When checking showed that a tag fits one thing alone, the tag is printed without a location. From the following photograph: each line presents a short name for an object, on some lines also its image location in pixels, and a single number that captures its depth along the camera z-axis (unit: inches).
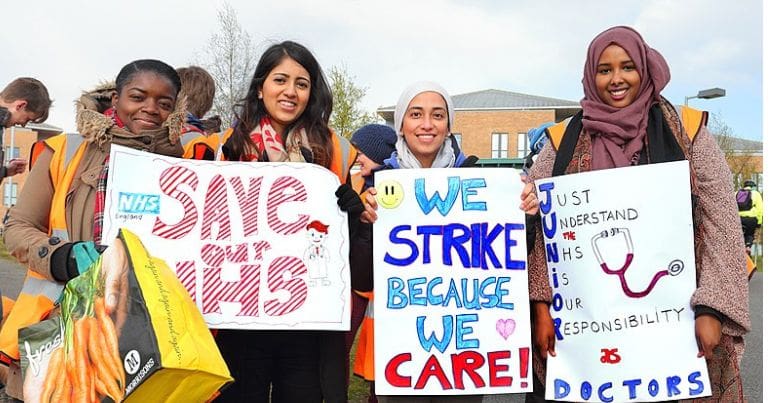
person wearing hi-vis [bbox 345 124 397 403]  117.1
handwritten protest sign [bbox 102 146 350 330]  110.4
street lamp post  849.2
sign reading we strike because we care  112.2
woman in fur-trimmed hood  104.2
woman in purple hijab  106.4
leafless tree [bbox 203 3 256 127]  617.4
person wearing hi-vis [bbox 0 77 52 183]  203.5
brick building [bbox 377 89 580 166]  2030.0
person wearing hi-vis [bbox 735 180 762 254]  543.5
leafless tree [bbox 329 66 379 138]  767.7
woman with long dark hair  117.4
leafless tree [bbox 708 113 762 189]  1268.1
